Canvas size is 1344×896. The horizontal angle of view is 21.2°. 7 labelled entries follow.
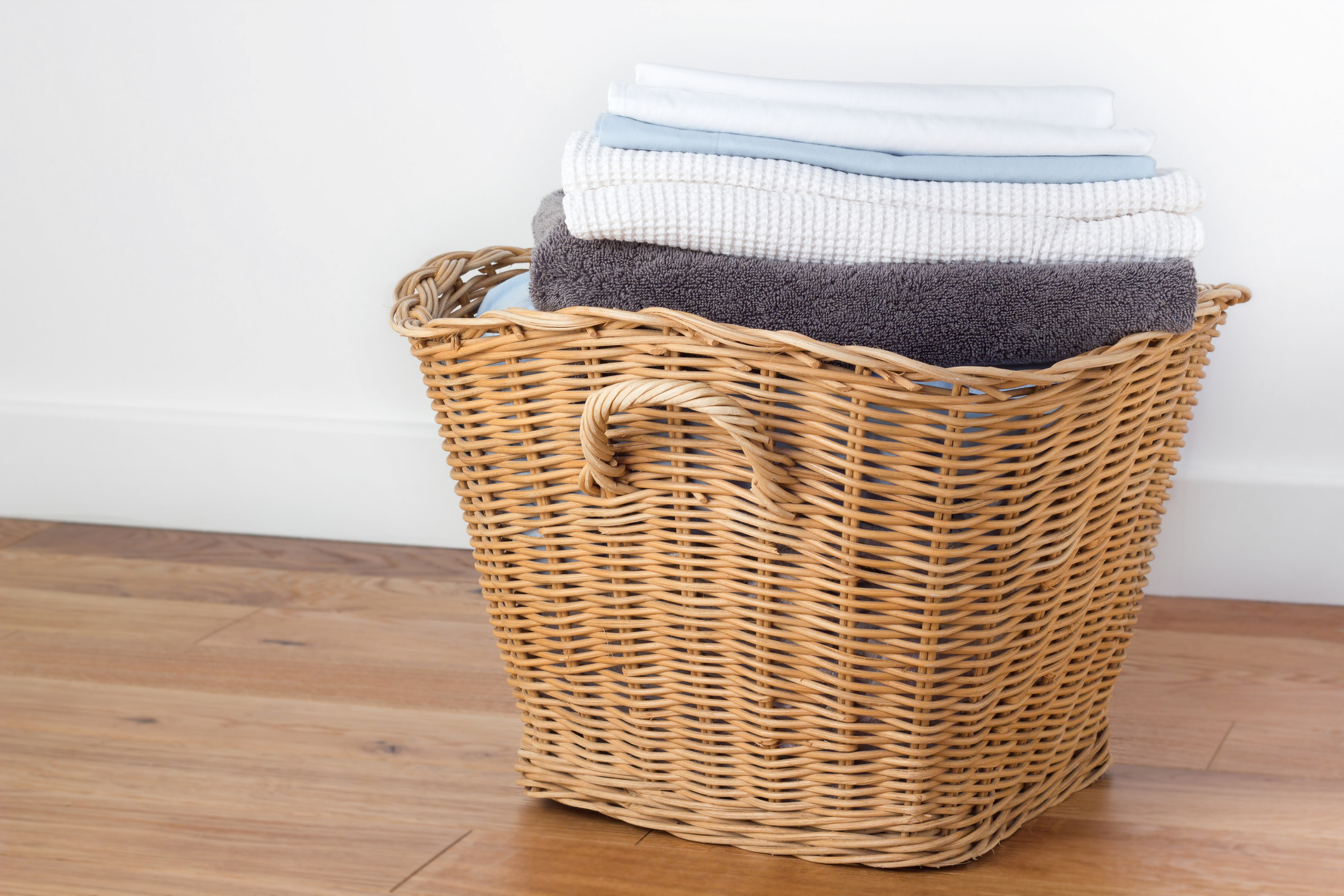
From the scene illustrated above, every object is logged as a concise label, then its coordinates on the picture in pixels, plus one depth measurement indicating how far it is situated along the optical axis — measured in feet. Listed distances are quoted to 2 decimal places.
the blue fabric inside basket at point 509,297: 8.86
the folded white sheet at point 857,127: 8.49
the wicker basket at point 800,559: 8.25
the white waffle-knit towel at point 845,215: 8.38
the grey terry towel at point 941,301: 8.29
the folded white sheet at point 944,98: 8.62
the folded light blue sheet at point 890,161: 8.48
